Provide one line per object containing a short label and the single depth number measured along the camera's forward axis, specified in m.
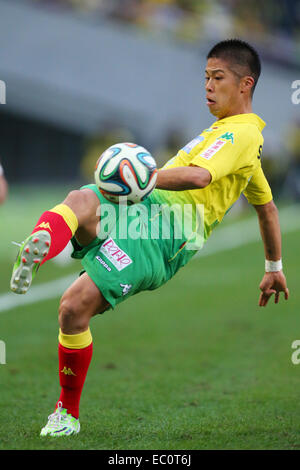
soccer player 7.56
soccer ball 7.34
